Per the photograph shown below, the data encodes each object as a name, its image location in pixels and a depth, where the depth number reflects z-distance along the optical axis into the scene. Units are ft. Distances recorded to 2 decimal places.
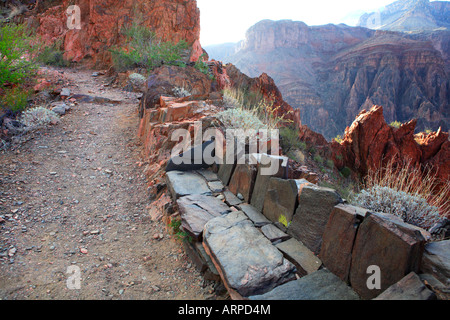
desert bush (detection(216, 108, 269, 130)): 16.07
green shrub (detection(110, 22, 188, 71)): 33.63
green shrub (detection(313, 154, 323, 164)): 35.82
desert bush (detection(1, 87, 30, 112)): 20.53
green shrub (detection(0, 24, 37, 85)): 21.07
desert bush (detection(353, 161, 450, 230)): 9.67
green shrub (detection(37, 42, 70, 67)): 41.92
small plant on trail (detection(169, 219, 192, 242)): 10.48
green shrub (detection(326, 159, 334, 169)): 37.38
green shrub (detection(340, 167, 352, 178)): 41.39
